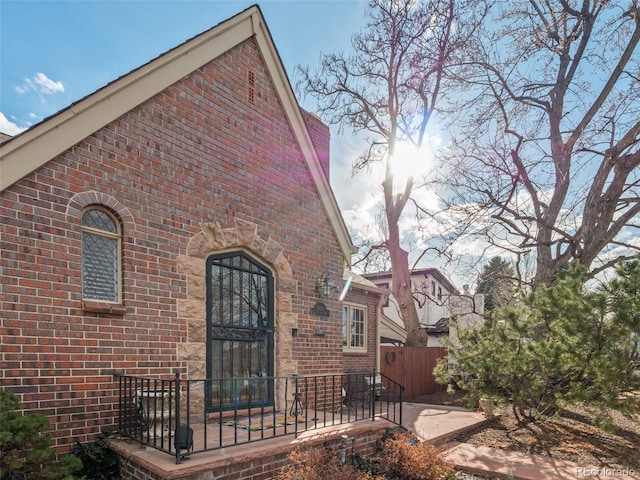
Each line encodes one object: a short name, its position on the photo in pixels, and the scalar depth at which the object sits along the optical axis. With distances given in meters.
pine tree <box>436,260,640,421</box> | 5.43
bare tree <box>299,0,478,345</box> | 13.23
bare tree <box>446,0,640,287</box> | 9.93
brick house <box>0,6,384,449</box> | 4.03
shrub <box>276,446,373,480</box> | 4.00
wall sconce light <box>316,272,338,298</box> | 7.28
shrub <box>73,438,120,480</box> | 4.04
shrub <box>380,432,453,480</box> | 4.88
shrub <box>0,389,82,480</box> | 3.21
